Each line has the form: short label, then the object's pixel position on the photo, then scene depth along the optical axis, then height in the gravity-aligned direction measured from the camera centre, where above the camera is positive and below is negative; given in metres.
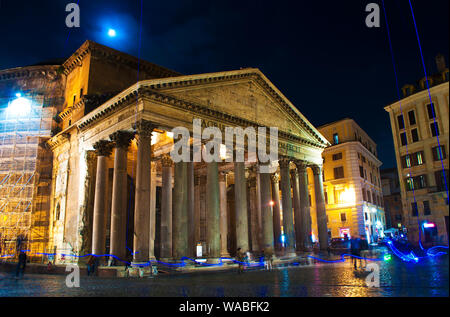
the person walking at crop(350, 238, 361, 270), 13.92 -0.51
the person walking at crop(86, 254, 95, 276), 16.22 -1.12
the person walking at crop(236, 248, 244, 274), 15.85 -1.02
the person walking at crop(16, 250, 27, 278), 13.41 -0.74
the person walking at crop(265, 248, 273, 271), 18.24 -1.25
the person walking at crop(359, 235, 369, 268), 13.95 -0.40
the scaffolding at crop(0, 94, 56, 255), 23.73 +4.99
